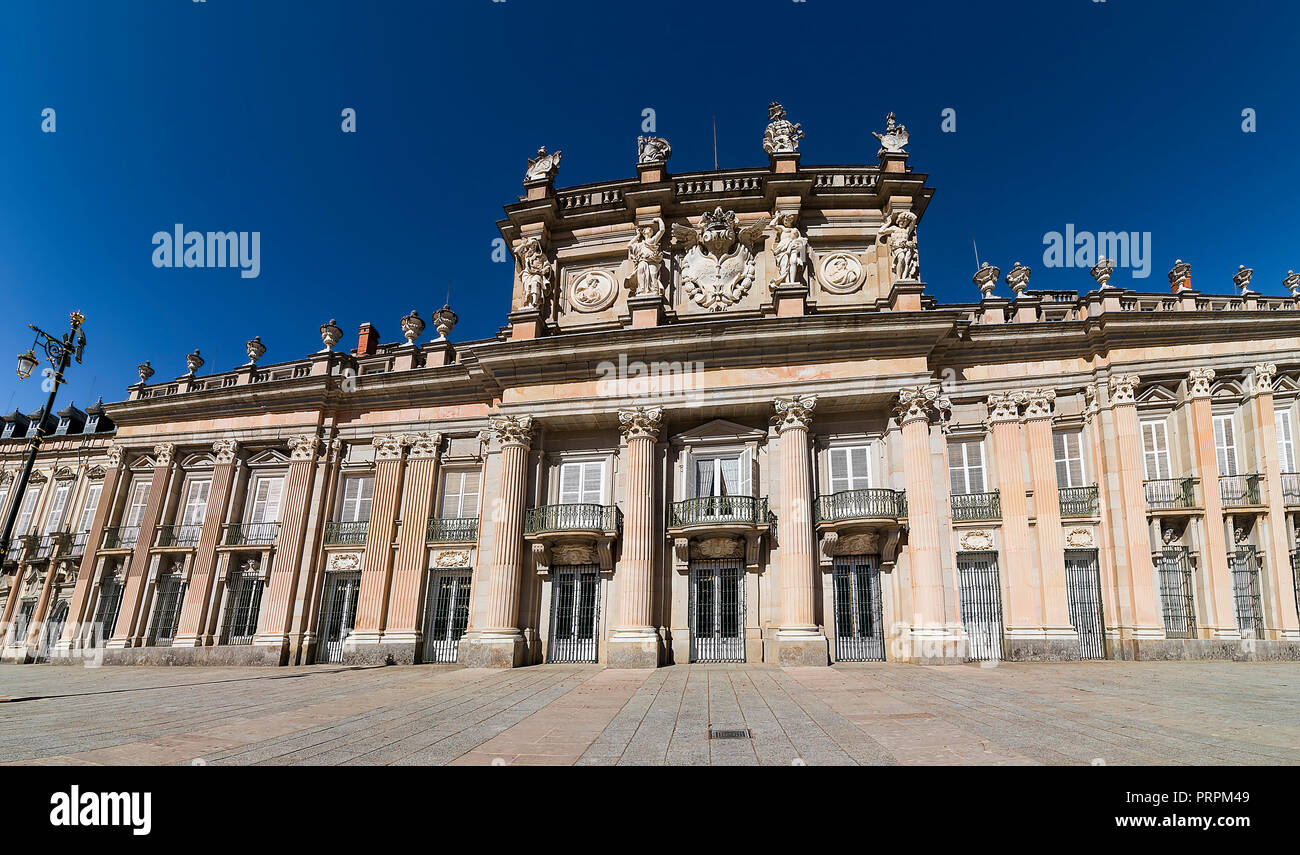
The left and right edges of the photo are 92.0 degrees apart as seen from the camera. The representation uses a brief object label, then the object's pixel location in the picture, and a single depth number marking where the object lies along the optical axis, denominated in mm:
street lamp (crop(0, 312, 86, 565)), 12416
